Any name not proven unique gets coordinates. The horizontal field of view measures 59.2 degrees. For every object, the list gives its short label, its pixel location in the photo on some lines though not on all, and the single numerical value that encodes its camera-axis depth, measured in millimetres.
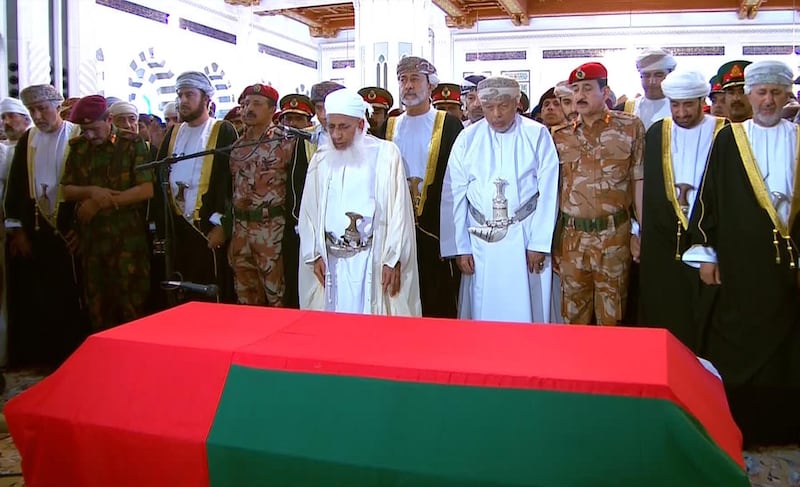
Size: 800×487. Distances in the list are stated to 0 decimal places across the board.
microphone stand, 2737
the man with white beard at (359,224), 3070
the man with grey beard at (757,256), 2783
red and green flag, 1313
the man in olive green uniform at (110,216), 3828
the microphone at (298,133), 2906
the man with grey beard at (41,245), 4031
